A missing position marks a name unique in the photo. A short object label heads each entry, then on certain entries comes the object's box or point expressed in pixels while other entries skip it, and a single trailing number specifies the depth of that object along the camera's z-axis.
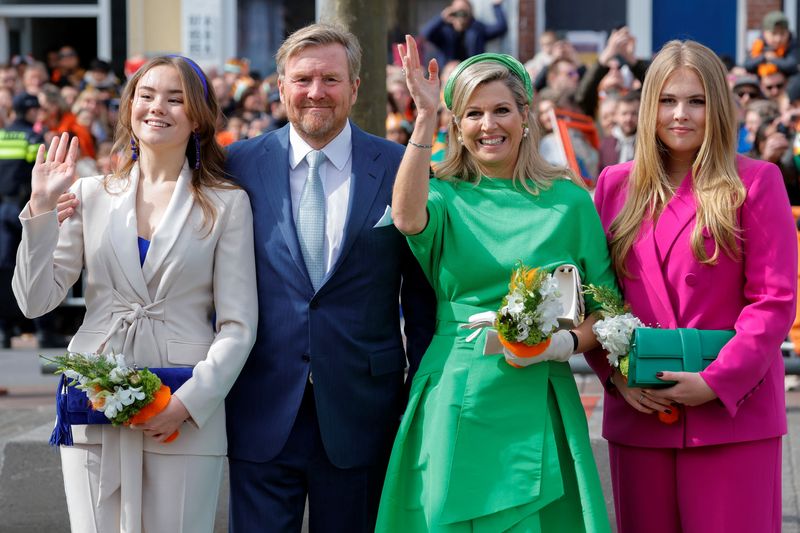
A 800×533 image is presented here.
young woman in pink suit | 7.80
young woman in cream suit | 7.93
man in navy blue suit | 8.28
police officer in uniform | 21.34
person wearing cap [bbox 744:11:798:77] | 23.97
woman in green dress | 7.82
